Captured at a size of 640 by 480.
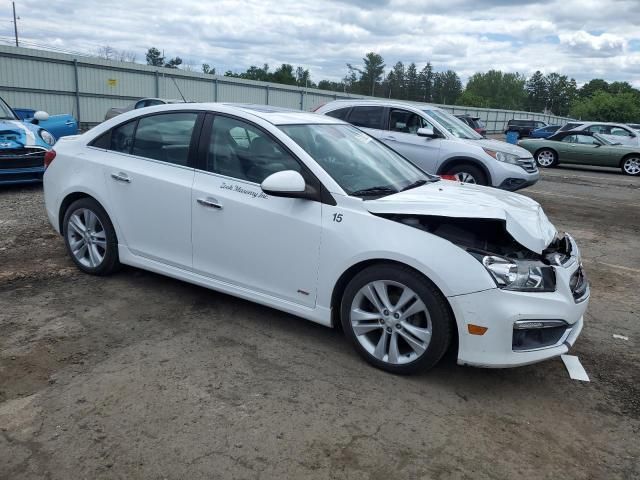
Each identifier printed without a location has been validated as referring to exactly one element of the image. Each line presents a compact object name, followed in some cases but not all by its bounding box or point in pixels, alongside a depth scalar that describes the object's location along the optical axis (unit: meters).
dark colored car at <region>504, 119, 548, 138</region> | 38.12
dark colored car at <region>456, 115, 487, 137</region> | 23.43
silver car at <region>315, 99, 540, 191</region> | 9.59
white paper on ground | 3.73
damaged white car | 3.32
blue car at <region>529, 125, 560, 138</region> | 31.00
